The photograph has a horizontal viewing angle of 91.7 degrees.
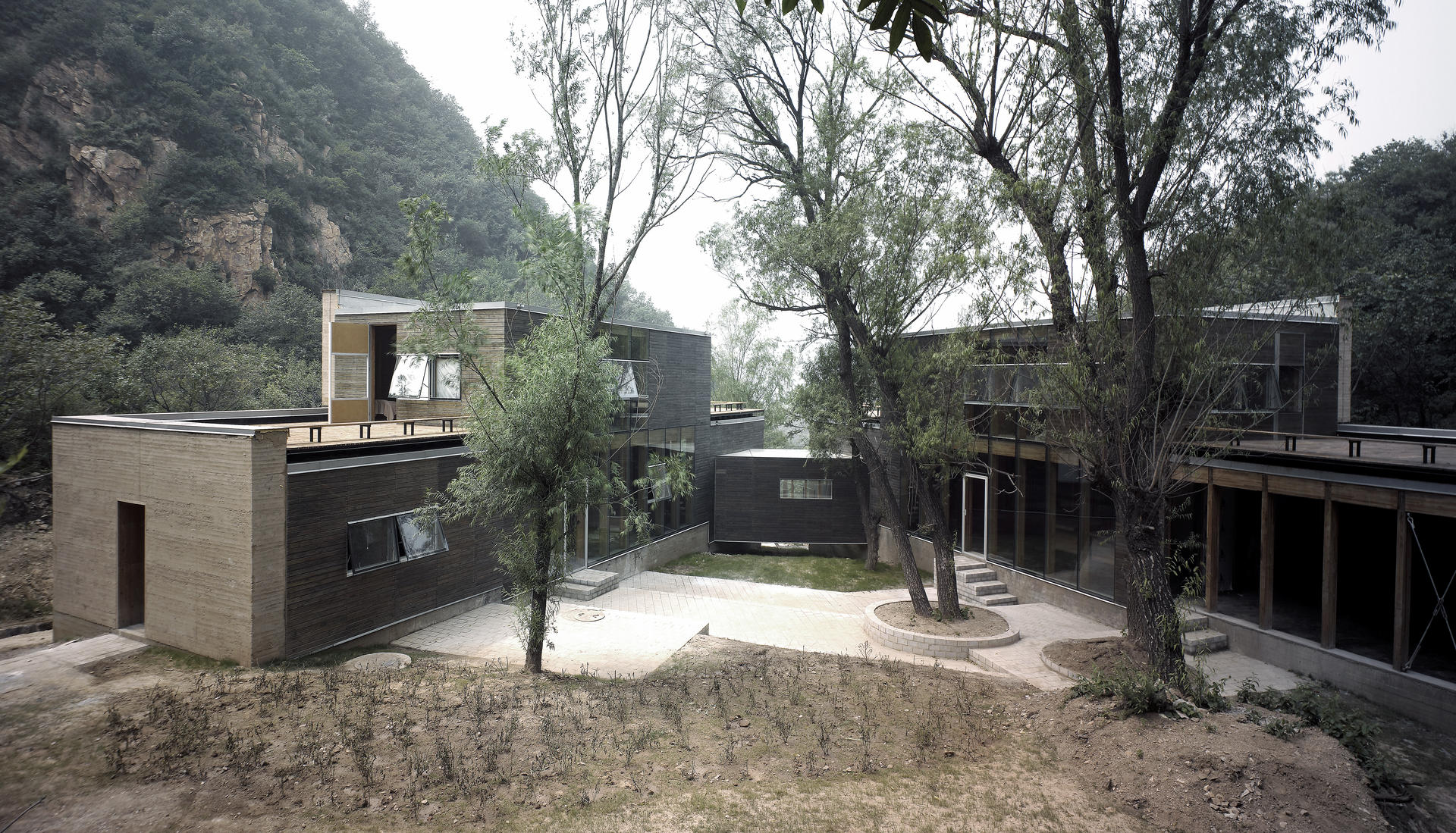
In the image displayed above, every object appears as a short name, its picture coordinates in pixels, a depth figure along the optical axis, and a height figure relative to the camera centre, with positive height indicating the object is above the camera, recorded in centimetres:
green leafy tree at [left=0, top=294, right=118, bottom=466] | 1439 +59
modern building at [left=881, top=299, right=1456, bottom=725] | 820 -183
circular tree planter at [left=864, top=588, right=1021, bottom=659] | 1042 -345
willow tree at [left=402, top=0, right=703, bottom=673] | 790 +0
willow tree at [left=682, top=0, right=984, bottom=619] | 1090 +315
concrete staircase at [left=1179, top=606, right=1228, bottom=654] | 977 -318
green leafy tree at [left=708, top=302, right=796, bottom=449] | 3766 +238
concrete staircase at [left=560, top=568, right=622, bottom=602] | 1292 -332
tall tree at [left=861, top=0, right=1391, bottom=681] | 733 +244
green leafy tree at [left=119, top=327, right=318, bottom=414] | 1997 +78
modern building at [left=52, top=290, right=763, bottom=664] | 826 -165
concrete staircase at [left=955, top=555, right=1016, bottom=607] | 1333 -339
